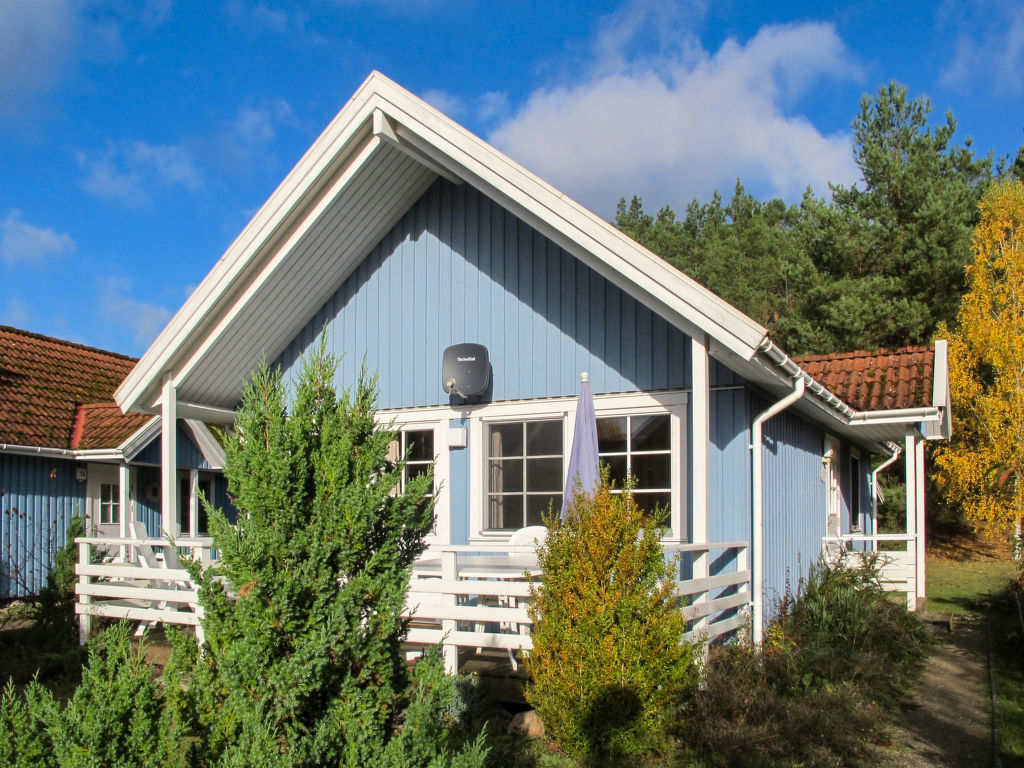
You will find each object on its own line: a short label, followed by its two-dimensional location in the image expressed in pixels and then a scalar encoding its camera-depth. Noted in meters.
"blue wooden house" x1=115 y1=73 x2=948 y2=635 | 7.87
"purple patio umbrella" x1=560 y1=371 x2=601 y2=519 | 7.42
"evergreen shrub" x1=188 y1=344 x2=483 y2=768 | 3.65
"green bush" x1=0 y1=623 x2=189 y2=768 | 3.63
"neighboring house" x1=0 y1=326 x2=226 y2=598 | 13.66
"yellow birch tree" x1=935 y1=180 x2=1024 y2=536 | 20.75
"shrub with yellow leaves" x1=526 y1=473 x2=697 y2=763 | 5.48
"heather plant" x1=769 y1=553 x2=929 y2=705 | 7.37
